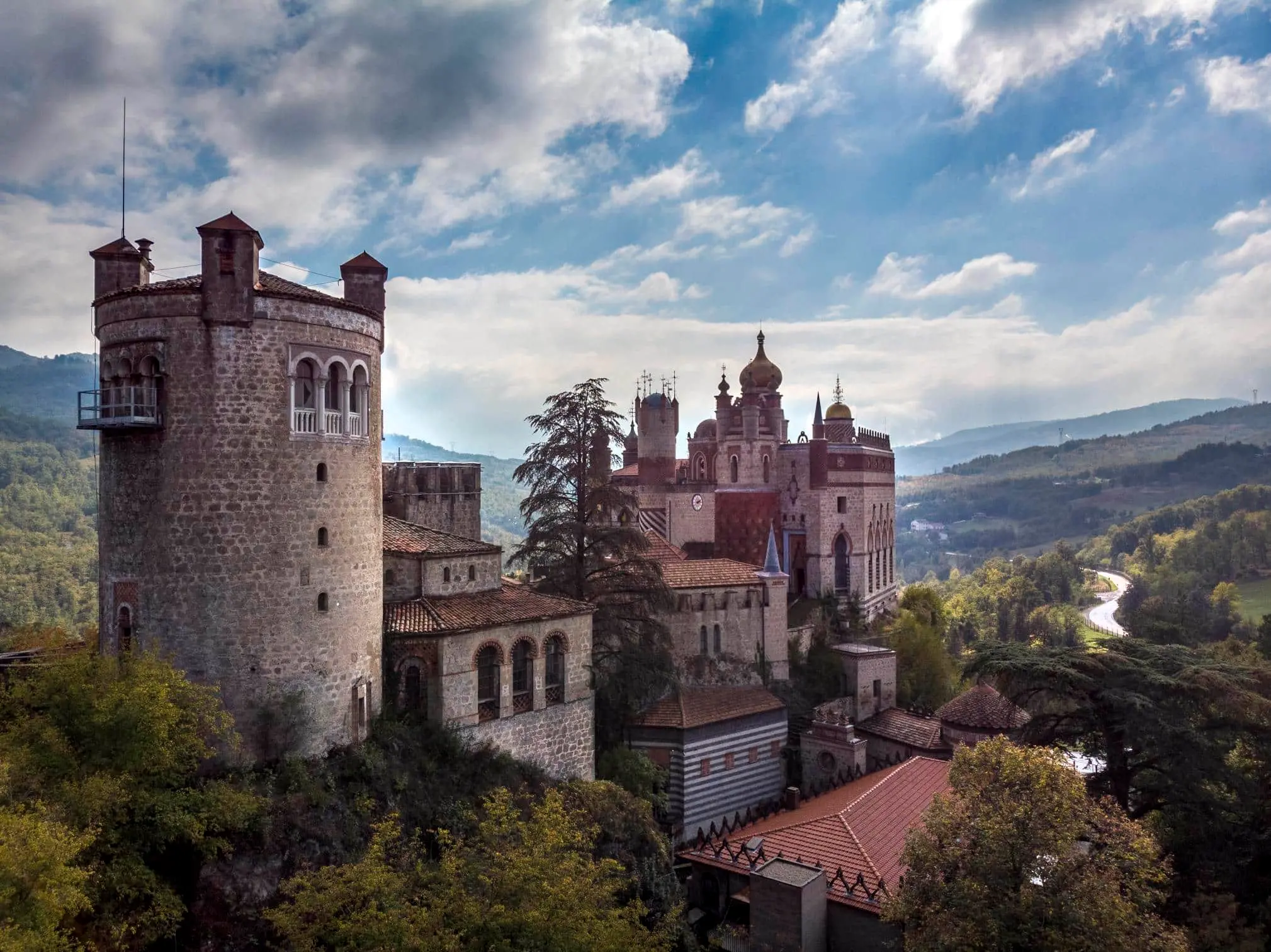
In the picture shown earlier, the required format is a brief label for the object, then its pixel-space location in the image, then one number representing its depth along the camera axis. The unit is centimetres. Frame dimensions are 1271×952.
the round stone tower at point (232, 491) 2055
